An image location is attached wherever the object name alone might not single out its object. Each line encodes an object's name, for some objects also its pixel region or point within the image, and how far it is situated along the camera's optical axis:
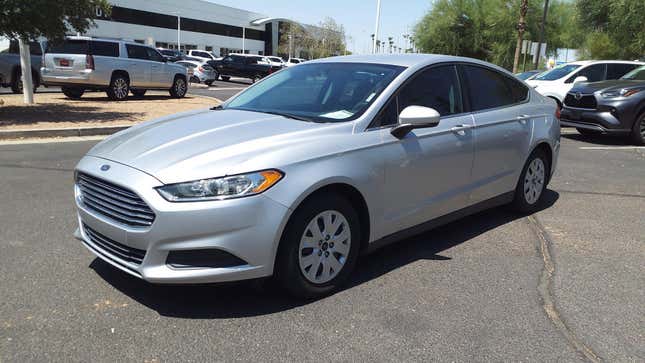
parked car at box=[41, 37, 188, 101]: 15.31
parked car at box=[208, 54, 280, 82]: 30.44
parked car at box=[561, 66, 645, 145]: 10.70
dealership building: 63.44
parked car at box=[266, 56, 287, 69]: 44.50
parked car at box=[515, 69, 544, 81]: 19.88
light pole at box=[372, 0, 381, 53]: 45.46
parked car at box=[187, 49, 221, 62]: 45.38
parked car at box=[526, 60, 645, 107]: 13.44
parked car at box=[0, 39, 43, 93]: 17.22
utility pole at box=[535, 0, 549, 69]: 34.14
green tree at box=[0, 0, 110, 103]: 10.73
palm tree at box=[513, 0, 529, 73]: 30.62
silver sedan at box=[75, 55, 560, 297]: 3.13
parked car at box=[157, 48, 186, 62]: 35.76
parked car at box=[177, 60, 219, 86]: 26.19
